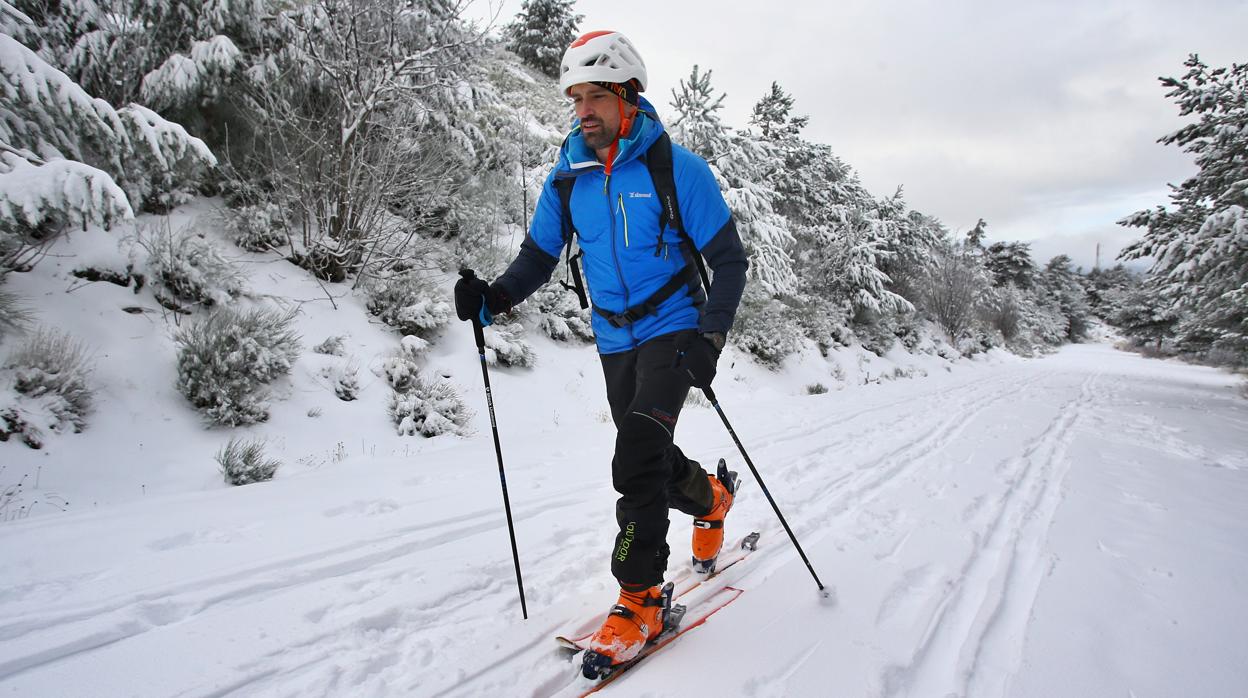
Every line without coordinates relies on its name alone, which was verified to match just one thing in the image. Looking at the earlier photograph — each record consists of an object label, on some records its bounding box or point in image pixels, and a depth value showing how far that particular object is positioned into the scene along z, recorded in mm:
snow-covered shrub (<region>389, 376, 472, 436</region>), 5633
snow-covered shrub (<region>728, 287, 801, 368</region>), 12797
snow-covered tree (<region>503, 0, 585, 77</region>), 22078
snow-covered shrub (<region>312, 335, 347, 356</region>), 6082
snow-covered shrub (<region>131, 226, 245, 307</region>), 5238
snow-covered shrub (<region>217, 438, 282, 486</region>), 3932
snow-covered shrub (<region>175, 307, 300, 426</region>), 4555
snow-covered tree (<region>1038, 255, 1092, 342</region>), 47375
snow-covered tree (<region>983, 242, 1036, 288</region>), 42062
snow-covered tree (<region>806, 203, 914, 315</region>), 17984
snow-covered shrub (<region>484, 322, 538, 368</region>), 7555
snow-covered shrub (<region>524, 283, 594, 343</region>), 9086
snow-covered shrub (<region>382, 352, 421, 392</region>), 6102
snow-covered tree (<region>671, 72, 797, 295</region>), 11781
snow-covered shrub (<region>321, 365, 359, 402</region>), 5676
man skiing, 2086
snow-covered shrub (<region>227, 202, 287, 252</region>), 6820
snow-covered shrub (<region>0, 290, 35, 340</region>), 4055
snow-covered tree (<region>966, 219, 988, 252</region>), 40812
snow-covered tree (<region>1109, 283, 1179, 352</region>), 33031
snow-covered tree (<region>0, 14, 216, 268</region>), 3369
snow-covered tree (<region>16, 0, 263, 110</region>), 5758
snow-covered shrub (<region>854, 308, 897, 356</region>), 18506
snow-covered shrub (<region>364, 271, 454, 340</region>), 7012
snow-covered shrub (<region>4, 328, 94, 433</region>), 3814
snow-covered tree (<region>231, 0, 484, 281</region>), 6980
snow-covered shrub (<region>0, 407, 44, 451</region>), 3596
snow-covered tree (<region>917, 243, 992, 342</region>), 25922
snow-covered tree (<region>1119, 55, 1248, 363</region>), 9883
